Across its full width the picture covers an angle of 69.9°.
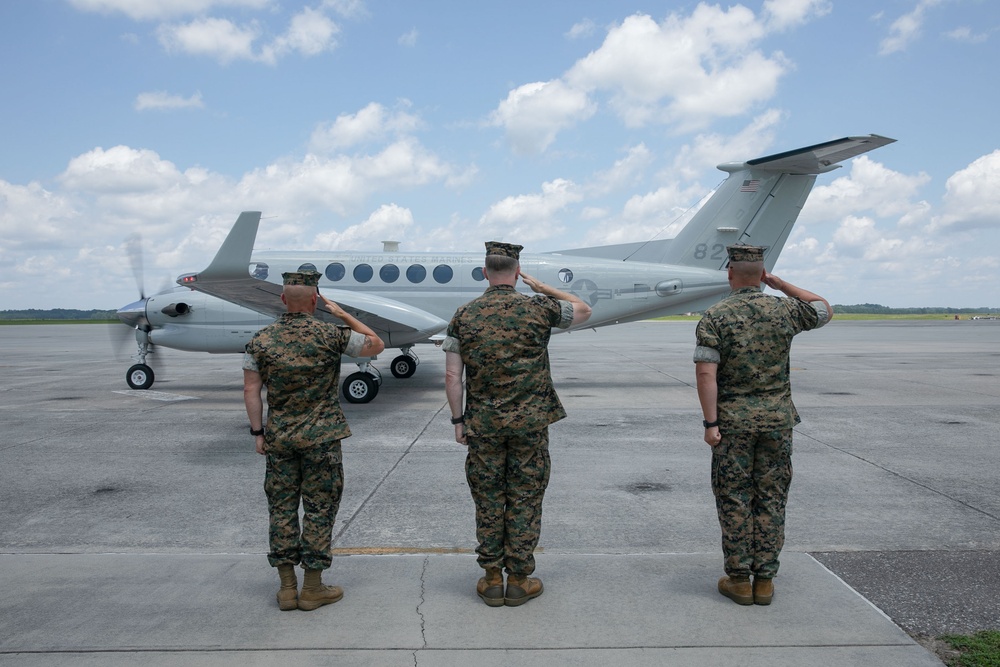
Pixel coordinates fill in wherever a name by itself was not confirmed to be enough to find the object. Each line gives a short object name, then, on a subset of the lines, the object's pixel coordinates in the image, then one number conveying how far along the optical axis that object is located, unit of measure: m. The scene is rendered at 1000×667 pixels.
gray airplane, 13.93
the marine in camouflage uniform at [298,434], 4.09
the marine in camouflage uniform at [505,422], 4.13
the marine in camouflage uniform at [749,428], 4.09
